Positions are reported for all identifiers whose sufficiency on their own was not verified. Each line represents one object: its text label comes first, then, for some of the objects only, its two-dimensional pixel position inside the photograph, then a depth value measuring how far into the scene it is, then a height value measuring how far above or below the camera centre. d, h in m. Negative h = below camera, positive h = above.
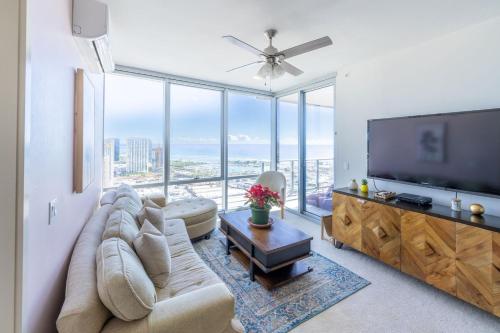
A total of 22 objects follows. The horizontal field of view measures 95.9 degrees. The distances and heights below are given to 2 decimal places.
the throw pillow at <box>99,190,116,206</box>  2.54 -0.37
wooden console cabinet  1.76 -0.70
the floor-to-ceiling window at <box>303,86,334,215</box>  4.05 +0.32
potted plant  2.59 -0.40
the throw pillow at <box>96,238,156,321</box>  1.02 -0.57
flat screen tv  1.97 +0.19
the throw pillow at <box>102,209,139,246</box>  1.56 -0.44
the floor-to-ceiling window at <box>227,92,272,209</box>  4.57 +0.56
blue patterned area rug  1.80 -1.17
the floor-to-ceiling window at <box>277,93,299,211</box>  4.61 +0.49
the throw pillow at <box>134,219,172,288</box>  1.55 -0.62
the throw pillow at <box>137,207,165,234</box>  2.16 -0.48
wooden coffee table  2.14 -0.83
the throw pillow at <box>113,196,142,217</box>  2.16 -0.38
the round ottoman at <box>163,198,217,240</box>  2.99 -0.63
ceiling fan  1.91 +1.08
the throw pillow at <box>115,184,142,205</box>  2.57 -0.30
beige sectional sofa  0.95 -0.72
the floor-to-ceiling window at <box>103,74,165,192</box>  3.47 +0.56
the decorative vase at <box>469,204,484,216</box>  1.98 -0.35
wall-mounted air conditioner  1.66 +1.08
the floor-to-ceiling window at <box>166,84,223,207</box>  3.95 +0.46
